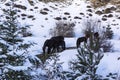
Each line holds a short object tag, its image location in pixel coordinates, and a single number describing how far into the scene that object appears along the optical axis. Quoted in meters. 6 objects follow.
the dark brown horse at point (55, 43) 22.53
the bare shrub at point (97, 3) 45.62
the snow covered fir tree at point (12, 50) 10.88
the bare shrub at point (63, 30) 35.40
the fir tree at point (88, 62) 10.87
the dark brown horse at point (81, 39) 23.91
